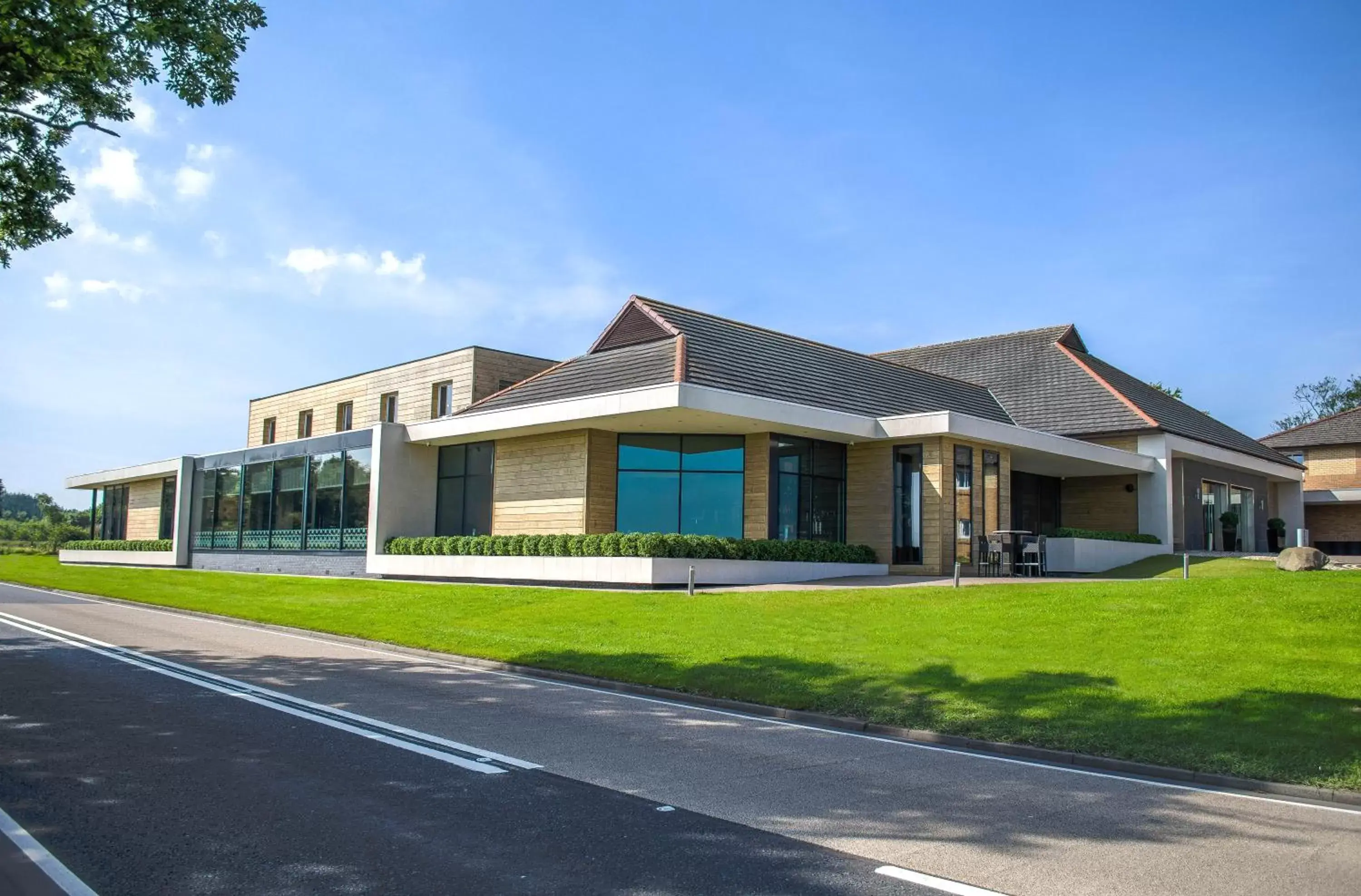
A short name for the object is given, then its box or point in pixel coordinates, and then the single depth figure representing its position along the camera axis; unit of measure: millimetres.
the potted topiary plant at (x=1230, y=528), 36938
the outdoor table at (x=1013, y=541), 26109
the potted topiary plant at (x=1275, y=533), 40688
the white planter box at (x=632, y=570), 23547
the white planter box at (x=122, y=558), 44969
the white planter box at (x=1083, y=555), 28391
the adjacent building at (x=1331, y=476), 46438
